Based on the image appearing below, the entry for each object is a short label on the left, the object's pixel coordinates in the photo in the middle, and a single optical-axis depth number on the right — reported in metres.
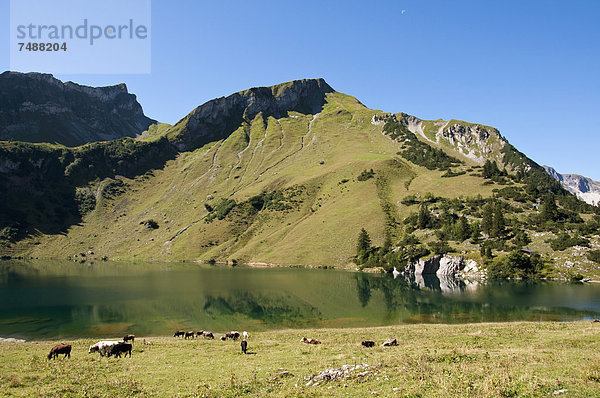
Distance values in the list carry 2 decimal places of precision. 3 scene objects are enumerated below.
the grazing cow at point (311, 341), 35.41
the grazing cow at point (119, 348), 29.92
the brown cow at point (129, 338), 37.78
